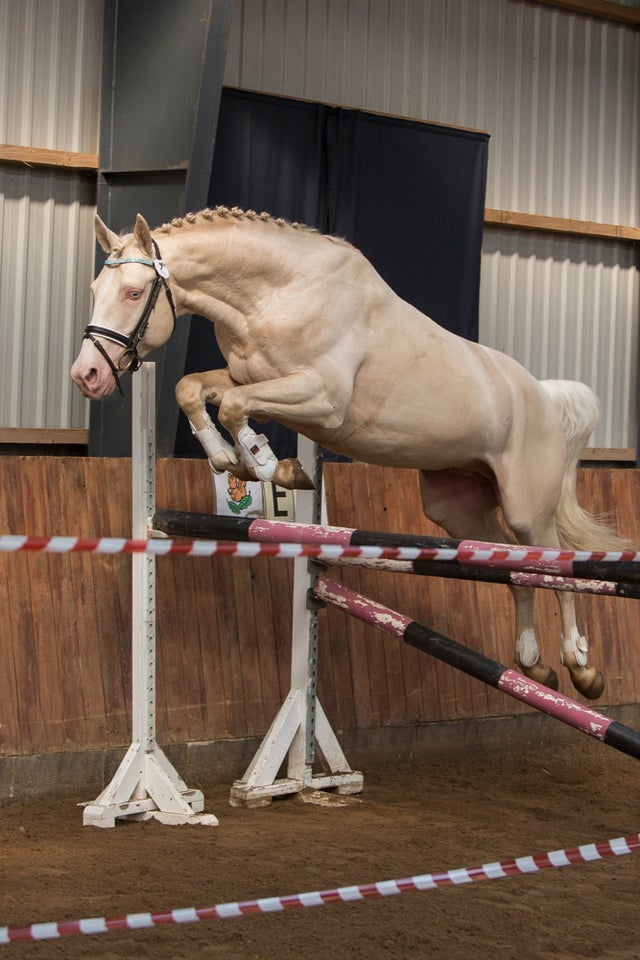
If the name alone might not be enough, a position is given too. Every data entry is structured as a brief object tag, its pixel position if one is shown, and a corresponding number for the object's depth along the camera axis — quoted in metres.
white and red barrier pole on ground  4.98
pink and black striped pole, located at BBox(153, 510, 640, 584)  6.56
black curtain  15.88
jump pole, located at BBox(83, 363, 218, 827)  9.99
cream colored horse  8.16
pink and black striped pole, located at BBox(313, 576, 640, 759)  7.55
